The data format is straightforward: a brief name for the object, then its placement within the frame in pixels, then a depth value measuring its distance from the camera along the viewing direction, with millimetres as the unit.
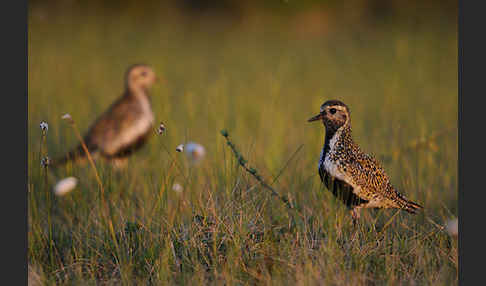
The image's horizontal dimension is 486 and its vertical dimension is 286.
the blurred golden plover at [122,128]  11469
